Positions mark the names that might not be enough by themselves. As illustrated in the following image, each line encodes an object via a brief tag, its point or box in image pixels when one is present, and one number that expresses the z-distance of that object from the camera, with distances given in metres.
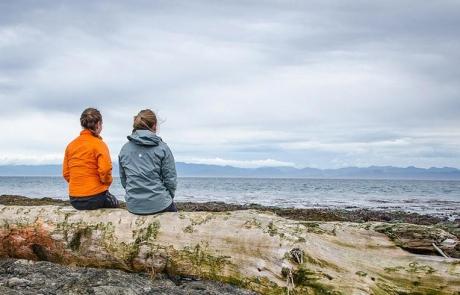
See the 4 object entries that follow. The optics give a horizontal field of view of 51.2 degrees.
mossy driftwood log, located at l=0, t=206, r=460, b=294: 6.46
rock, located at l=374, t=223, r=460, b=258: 7.21
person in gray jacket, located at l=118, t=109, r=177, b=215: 7.52
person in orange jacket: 7.94
